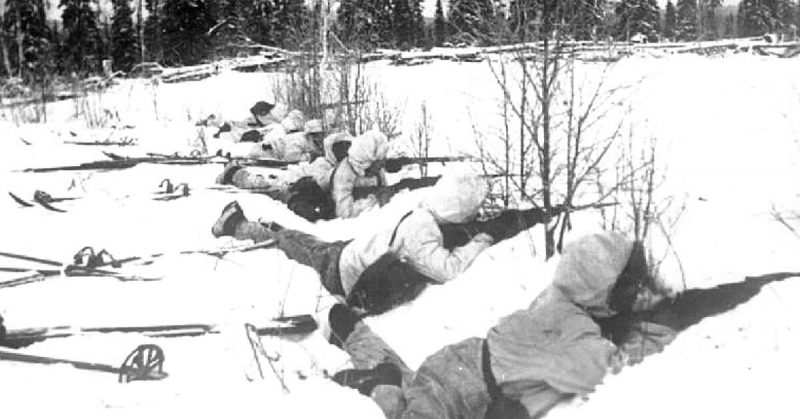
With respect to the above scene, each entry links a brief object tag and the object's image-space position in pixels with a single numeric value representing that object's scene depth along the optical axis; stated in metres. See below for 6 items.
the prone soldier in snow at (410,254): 4.48
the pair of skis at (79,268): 5.07
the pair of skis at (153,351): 3.41
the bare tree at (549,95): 4.84
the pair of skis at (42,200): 7.46
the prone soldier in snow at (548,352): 3.08
